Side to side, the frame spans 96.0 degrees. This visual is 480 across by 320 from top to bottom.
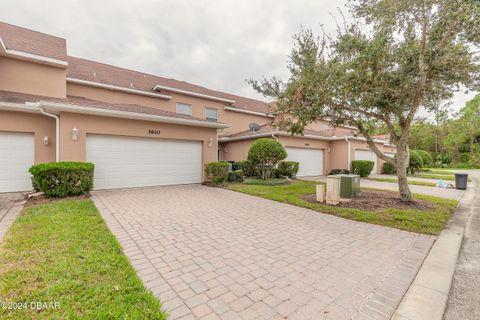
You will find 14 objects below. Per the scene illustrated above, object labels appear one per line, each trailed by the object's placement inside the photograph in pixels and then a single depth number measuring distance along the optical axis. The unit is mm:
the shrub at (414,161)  19752
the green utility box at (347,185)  8430
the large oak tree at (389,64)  6156
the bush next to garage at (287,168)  13977
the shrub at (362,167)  17031
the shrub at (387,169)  20109
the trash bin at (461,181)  11477
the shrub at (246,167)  13891
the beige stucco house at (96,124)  8641
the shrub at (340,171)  16822
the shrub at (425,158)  25311
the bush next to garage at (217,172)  11148
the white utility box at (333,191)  7216
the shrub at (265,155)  12289
